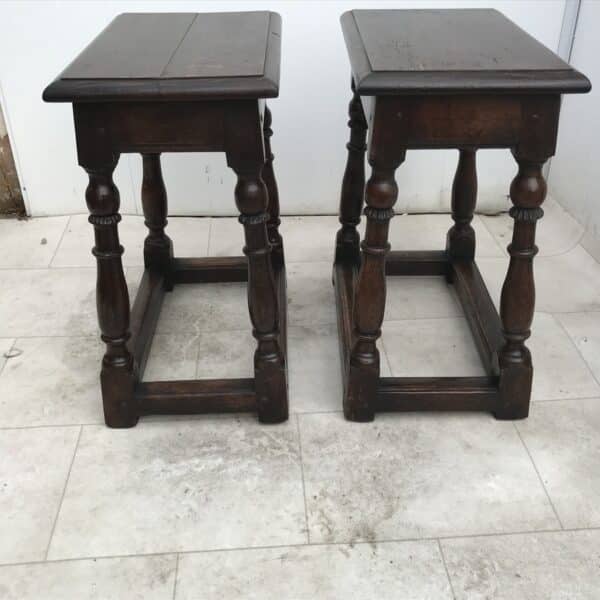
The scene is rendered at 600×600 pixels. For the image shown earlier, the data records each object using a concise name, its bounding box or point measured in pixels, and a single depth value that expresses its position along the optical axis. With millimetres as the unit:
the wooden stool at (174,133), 1249
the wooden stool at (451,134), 1257
